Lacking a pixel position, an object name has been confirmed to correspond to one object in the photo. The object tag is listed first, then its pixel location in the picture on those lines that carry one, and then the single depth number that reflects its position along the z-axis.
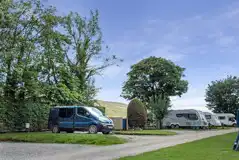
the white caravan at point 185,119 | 36.44
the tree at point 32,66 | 21.22
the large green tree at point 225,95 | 55.41
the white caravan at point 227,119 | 49.50
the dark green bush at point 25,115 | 21.14
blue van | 19.97
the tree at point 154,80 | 49.34
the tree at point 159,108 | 36.66
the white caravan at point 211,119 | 42.22
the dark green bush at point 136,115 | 31.67
